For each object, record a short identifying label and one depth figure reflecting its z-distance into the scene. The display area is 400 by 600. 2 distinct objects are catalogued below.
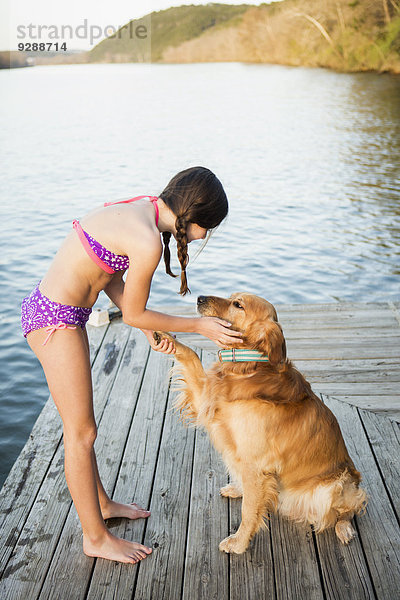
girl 2.26
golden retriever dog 2.59
